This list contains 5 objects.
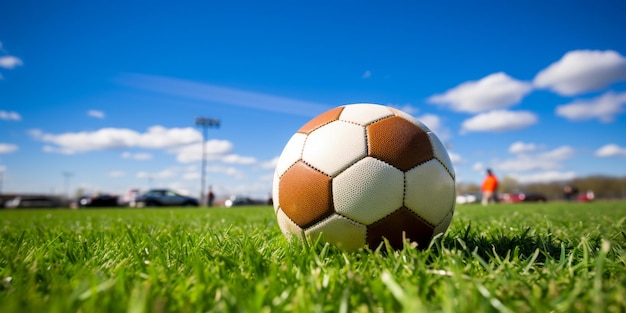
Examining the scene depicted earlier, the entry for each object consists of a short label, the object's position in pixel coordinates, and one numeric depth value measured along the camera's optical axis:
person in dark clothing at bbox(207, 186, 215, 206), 35.71
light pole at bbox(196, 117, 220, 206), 50.06
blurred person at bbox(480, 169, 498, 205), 18.61
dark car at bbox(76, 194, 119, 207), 38.00
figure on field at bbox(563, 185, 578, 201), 38.42
